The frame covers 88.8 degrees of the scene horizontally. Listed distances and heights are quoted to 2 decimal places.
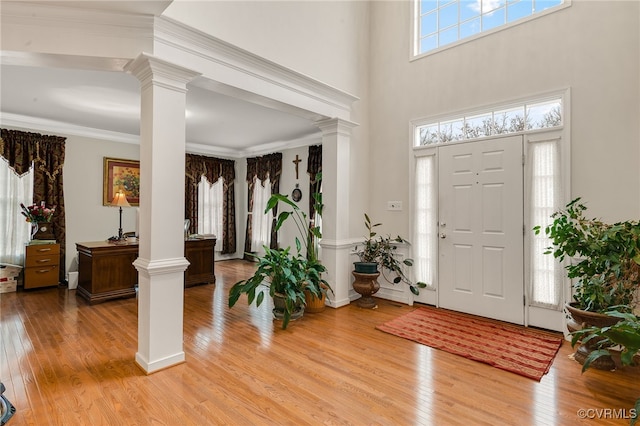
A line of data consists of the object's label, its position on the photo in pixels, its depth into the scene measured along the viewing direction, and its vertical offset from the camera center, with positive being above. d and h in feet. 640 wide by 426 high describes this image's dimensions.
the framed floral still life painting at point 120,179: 19.53 +2.03
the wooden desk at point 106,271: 13.91 -2.61
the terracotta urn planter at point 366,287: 13.35 -3.03
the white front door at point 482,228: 11.57 -0.56
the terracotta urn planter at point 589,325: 8.11 -2.91
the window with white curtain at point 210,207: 24.36 +0.40
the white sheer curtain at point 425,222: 13.60 -0.37
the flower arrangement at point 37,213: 16.25 -0.08
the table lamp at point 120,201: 14.29 +0.48
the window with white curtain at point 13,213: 16.42 -0.09
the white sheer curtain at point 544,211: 10.81 +0.09
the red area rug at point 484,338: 8.70 -3.92
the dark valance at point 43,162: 16.44 +2.55
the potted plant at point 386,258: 14.02 -1.96
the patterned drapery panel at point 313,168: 20.77 +2.86
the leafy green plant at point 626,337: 5.87 -2.28
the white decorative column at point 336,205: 13.69 +0.33
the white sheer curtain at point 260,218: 24.22 -0.43
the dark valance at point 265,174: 23.36 +2.87
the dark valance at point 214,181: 23.36 +1.96
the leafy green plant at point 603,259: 8.21 -1.16
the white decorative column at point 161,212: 7.93 +0.00
